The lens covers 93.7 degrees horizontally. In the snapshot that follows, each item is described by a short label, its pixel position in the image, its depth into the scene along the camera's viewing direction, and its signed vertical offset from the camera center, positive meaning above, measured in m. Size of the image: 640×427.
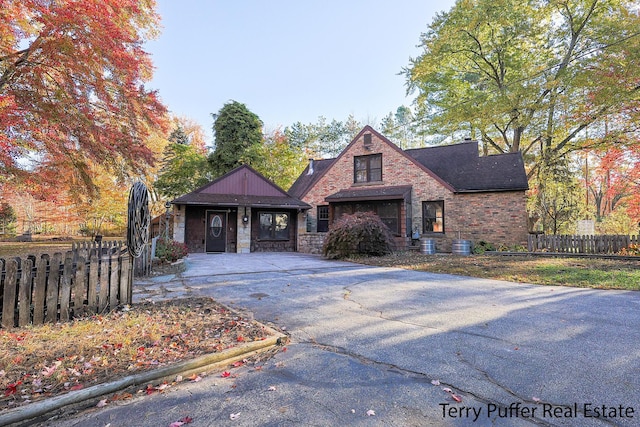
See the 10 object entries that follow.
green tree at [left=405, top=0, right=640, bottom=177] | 13.55 +8.76
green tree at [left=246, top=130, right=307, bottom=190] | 24.34 +5.36
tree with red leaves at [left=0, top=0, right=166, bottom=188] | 7.33 +3.90
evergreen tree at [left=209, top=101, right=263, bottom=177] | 23.91 +7.04
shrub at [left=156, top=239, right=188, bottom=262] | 10.03 -0.89
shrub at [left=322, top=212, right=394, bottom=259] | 11.97 -0.52
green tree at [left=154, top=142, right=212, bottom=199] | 24.06 +4.37
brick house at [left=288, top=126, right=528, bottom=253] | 13.84 +1.65
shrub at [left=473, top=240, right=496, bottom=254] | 13.23 -0.98
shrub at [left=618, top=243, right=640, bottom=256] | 10.69 -0.91
